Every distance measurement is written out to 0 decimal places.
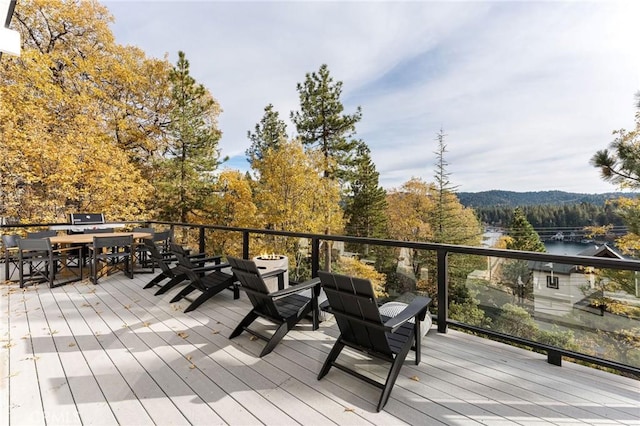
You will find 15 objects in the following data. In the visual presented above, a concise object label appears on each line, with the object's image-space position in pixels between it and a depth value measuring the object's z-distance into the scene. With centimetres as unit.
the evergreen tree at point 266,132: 1778
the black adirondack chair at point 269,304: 276
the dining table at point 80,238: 510
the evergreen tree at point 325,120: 1689
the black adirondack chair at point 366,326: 203
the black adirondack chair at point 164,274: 433
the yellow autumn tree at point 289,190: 1384
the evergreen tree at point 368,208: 2142
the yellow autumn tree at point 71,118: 905
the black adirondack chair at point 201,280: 377
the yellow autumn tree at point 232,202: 1402
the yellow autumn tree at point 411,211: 2167
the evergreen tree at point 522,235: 2283
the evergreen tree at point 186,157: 1368
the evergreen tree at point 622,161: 835
